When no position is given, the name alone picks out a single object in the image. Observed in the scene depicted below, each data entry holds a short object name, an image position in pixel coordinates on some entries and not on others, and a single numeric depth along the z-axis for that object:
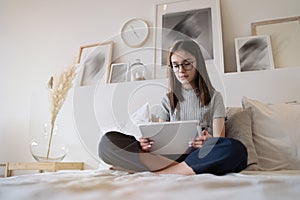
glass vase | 1.88
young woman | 0.85
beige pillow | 1.16
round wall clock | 2.08
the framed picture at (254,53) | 1.70
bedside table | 1.67
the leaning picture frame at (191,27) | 1.84
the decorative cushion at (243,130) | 1.12
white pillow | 1.57
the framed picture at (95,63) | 2.09
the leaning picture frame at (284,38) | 1.67
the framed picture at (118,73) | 1.99
